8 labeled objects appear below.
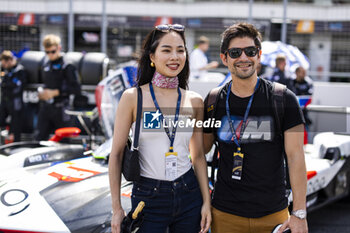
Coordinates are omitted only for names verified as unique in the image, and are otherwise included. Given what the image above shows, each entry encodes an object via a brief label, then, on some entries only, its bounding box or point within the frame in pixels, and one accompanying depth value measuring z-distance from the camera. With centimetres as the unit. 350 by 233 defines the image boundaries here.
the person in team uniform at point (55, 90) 593
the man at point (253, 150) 208
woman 202
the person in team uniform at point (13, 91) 693
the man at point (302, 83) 744
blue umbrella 736
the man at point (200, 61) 851
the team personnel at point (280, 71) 695
